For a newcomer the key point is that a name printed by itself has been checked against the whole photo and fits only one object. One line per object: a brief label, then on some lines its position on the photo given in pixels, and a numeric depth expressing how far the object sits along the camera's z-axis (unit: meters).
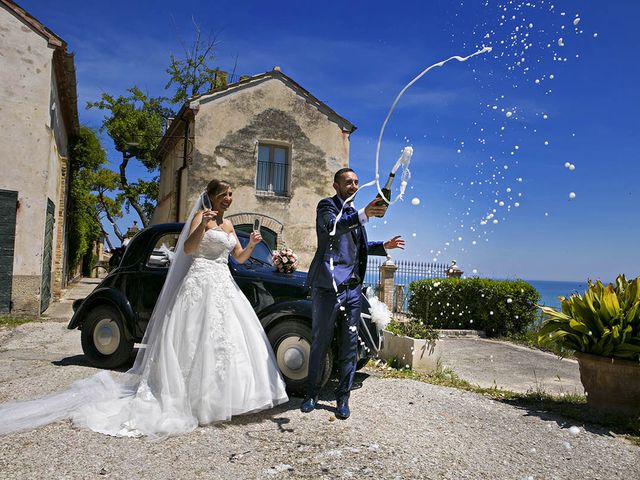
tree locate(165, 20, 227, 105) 30.36
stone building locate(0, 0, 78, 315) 11.44
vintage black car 5.43
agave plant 5.14
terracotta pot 5.09
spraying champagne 3.94
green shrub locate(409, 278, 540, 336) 12.79
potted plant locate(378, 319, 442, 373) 7.25
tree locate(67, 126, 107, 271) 18.91
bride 4.27
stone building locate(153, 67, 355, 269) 17.59
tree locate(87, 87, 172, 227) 32.31
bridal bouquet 6.18
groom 4.68
